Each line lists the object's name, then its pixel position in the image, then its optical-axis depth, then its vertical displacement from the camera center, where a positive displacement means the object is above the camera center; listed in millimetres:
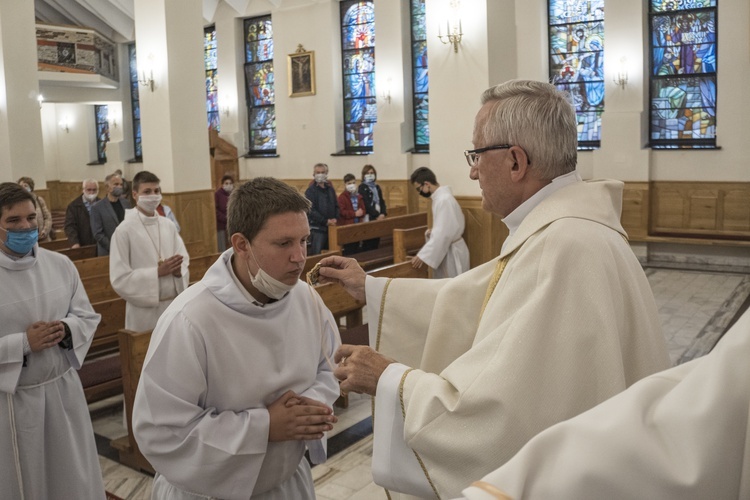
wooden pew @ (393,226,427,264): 8273 -702
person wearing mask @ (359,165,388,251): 11273 -297
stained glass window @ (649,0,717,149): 12109 +1617
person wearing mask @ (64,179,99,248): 9133 -412
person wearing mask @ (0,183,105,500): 3395 -833
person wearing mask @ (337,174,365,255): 11070 -387
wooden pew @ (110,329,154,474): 4598 -1095
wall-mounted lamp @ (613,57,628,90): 12414 +1644
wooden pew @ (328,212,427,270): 8883 -660
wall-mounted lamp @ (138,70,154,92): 10891 +1594
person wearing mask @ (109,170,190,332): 5457 -539
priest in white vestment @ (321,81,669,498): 1807 -414
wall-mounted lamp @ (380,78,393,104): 15523 +1833
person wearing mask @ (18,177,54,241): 8672 -346
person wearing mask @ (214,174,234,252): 11945 -420
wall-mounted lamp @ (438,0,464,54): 8633 +1715
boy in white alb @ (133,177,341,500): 2305 -611
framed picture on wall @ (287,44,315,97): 16719 +2516
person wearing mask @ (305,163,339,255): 10336 -394
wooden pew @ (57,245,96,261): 8195 -680
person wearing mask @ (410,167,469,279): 8195 -600
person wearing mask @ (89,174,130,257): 7938 -346
